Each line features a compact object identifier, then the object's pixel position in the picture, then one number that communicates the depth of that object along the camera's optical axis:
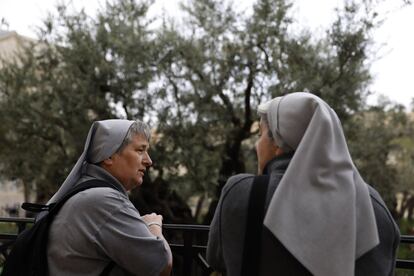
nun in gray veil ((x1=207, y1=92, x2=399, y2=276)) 1.62
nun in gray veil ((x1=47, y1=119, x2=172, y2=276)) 2.07
